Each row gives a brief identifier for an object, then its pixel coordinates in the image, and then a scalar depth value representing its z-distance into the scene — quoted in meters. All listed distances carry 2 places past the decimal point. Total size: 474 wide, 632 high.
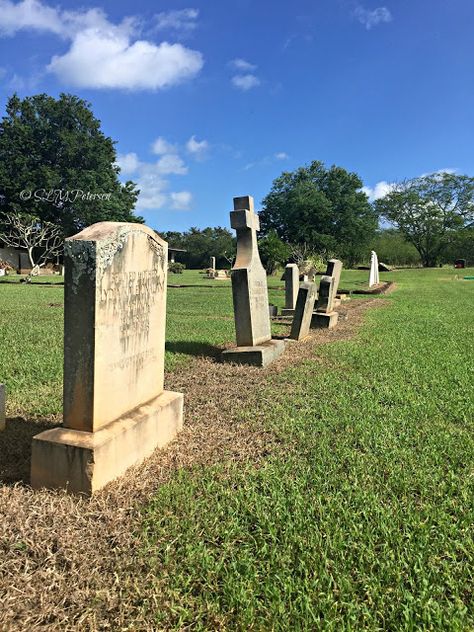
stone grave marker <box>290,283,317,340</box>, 7.89
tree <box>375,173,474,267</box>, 55.09
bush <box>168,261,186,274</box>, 42.31
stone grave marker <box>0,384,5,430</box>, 3.49
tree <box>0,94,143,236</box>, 39.34
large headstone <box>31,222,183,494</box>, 2.57
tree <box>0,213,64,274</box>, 29.24
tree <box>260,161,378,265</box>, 48.91
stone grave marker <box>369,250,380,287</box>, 25.01
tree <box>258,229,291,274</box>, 35.94
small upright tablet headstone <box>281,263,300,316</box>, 12.24
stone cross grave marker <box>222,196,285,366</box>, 6.22
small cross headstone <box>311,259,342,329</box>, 9.98
